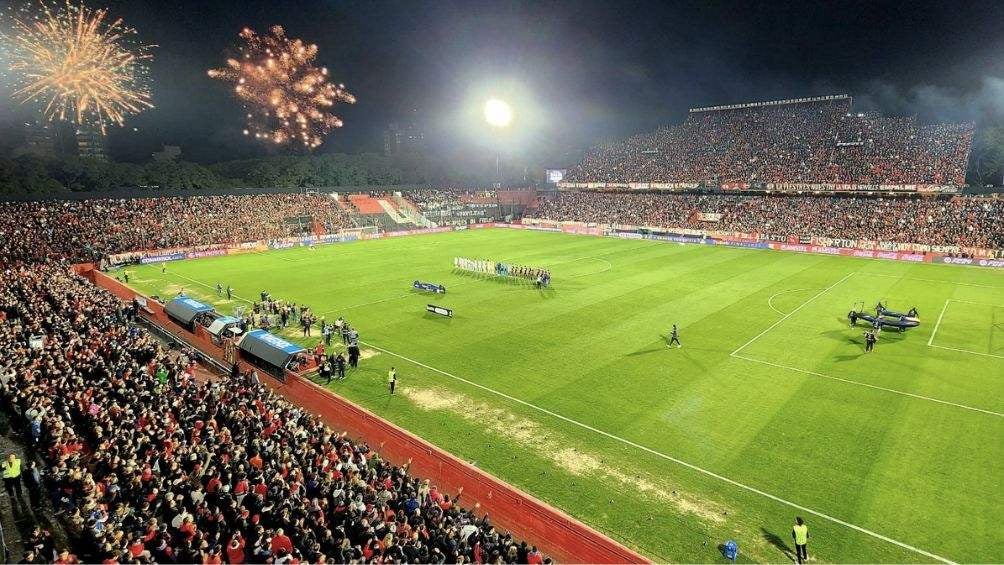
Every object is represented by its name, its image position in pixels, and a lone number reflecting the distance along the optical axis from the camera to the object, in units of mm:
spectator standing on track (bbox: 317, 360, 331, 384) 22984
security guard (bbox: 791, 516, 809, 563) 12500
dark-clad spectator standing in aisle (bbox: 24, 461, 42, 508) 13655
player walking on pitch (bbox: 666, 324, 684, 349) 26469
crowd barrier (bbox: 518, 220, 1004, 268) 50656
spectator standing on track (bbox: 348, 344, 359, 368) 24500
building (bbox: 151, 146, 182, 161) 96350
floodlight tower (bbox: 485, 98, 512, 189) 90062
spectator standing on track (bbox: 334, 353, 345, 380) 23328
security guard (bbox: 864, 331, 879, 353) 25938
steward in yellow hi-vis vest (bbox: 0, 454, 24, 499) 13242
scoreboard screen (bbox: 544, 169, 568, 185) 114750
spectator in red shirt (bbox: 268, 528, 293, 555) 10555
